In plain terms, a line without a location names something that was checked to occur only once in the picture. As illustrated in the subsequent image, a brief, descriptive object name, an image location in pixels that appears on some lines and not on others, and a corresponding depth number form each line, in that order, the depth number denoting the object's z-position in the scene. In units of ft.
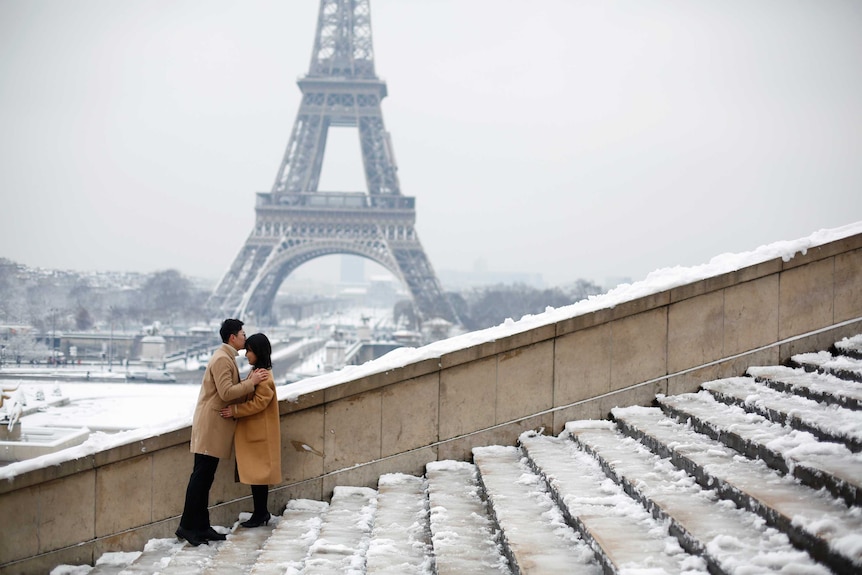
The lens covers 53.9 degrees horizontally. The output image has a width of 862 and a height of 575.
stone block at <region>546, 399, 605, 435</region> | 21.76
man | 18.81
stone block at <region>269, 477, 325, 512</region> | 20.79
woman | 19.02
